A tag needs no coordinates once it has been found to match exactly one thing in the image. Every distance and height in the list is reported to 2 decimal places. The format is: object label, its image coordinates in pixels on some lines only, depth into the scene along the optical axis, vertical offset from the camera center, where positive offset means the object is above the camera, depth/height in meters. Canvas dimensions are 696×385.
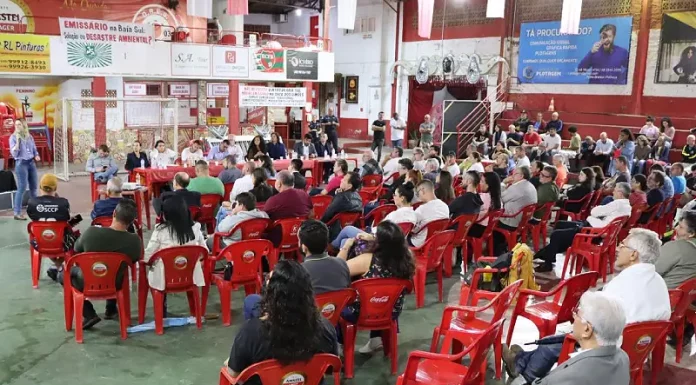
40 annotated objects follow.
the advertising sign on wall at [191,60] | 14.44 +1.14
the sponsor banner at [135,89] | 15.88 +0.44
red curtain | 21.08 +0.59
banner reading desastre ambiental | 12.64 +1.56
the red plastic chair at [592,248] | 6.17 -1.27
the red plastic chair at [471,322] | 3.73 -1.35
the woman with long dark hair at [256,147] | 11.29 -0.67
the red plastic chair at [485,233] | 6.69 -1.26
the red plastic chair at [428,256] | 5.48 -1.25
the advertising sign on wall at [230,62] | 15.21 +1.19
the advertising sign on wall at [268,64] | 15.97 +1.22
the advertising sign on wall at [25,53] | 12.04 +0.96
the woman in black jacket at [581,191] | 8.07 -0.90
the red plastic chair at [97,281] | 4.39 -1.29
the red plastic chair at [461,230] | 6.24 -1.15
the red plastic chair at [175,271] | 4.62 -1.25
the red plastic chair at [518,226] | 6.89 -1.20
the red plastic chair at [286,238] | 5.84 -1.21
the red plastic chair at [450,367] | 3.10 -1.36
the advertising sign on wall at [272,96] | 15.71 +0.38
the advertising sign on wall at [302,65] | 16.64 +1.28
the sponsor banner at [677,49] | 14.54 +1.83
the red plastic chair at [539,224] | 7.41 -1.26
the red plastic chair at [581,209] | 8.04 -1.14
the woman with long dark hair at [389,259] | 4.07 -0.95
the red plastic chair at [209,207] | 7.22 -1.16
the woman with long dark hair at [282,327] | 2.67 -0.94
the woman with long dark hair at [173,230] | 4.85 -0.97
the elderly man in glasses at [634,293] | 3.55 -0.99
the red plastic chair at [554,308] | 4.14 -1.30
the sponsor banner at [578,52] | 15.94 +1.88
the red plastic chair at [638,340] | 3.34 -1.19
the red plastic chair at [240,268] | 4.85 -1.28
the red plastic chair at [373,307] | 3.95 -1.26
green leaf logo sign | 12.82 +1.04
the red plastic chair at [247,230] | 5.56 -1.09
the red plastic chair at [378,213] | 6.74 -1.08
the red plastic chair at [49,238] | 5.51 -1.22
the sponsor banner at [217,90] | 18.02 +0.57
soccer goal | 14.91 -0.59
